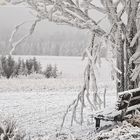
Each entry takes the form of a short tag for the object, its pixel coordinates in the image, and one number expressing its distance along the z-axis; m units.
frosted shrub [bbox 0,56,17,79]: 31.55
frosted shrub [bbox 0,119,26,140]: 7.67
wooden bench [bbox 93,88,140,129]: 9.58
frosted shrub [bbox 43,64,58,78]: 33.19
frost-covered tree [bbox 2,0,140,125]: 10.89
